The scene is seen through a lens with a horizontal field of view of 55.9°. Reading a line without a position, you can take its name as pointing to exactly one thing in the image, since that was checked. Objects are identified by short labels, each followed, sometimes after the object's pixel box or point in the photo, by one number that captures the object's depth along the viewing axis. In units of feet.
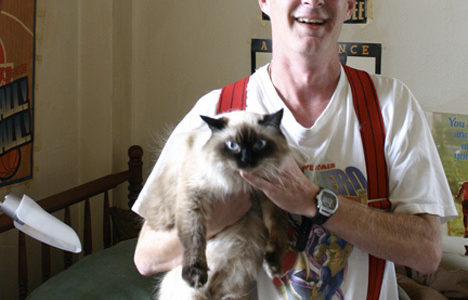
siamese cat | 3.00
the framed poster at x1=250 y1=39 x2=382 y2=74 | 8.19
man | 3.19
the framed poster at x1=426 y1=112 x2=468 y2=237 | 8.05
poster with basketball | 5.94
